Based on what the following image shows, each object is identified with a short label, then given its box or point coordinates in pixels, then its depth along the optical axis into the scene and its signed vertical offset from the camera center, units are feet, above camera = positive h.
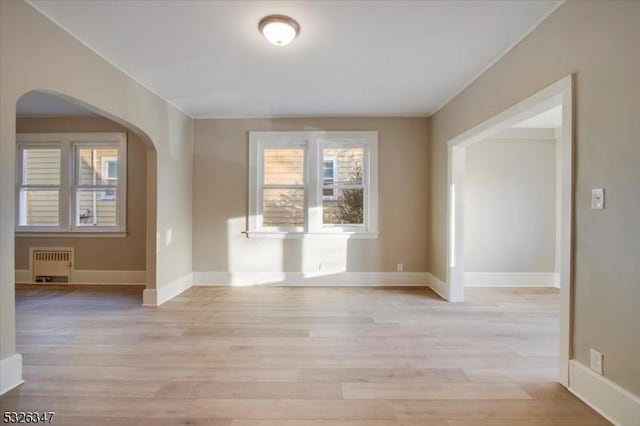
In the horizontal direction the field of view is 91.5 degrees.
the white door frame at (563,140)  6.39 +1.51
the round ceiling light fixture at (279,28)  7.18 +4.30
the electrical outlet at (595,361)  5.74 -2.78
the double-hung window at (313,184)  15.08 +1.25
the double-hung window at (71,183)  15.15 +1.25
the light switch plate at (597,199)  5.69 +0.24
